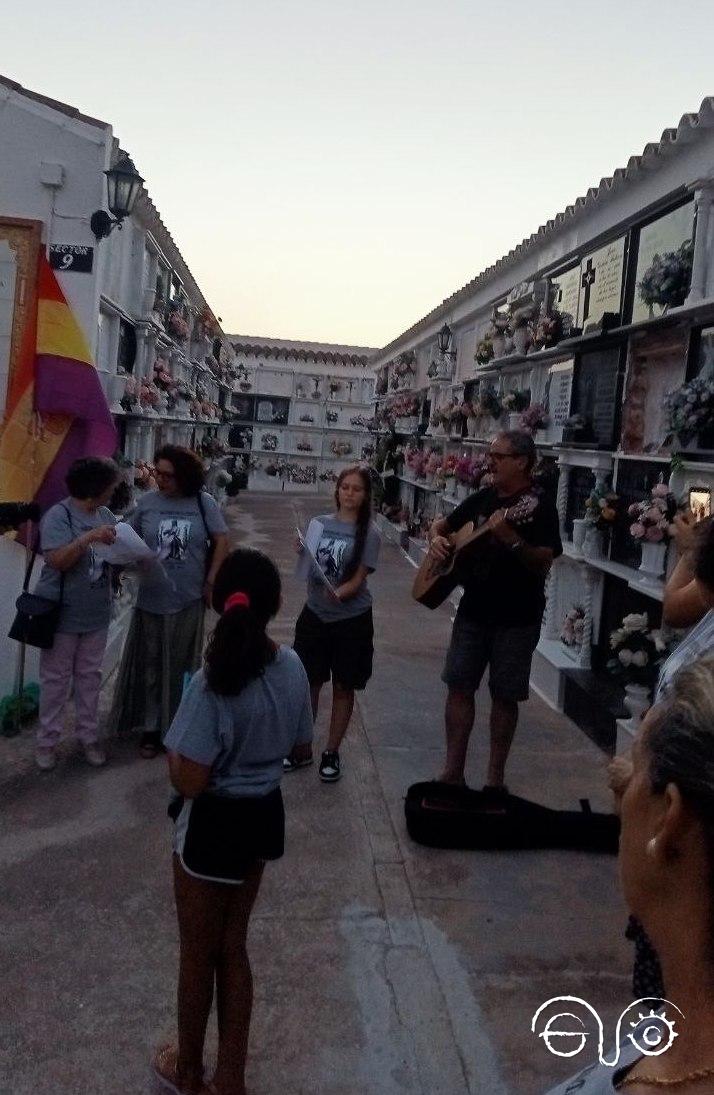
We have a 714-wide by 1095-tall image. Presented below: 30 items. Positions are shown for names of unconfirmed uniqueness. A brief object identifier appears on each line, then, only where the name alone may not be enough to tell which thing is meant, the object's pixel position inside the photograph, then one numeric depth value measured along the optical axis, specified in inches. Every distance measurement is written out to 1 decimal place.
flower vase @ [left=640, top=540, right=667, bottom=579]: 223.5
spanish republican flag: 237.6
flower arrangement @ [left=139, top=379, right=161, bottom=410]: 381.1
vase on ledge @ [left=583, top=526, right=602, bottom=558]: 265.7
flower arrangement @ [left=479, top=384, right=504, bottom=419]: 407.8
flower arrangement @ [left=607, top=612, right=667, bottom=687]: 210.8
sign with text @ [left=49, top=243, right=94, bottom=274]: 245.1
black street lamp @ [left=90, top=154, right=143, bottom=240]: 242.5
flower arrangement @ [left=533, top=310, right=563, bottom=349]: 315.3
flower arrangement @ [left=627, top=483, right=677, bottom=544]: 215.5
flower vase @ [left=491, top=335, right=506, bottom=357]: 407.2
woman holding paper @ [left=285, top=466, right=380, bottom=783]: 200.2
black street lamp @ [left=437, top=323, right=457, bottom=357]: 583.5
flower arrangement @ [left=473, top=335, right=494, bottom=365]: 429.4
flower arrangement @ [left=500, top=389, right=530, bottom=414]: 371.2
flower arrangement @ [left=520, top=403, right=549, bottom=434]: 335.6
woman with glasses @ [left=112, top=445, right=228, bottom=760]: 205.4
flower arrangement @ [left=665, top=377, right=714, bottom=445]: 200.2
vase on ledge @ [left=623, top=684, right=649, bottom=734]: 206.4
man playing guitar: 177.6
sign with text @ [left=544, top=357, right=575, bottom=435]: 315.3
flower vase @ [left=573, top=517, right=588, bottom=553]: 272.2
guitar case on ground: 173.2
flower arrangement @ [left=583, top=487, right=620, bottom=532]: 253.0
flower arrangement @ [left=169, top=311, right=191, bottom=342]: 494.8
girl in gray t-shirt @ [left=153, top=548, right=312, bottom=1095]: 100.0
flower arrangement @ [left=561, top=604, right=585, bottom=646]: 279.1
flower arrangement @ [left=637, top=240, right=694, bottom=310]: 220.4
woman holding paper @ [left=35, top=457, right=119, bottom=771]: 198.2
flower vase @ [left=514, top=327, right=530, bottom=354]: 363.3
